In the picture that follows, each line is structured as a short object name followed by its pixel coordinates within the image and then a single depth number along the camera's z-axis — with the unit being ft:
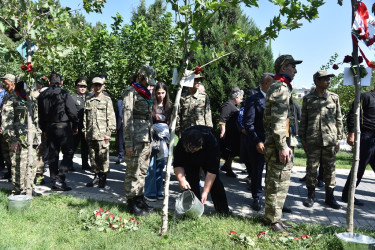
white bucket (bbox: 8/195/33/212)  14.55
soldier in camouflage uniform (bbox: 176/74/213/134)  20.79
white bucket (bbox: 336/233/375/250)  10.09
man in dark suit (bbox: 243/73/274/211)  17.11
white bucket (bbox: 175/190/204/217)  12.85
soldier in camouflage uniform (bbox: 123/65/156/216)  15.20
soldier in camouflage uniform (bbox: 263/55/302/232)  13.14
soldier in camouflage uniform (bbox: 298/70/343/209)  17.53
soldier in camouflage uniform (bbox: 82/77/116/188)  20.48
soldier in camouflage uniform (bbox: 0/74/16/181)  17.47
